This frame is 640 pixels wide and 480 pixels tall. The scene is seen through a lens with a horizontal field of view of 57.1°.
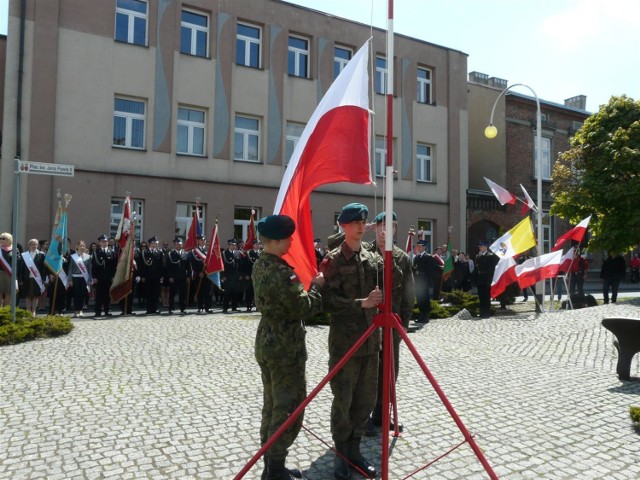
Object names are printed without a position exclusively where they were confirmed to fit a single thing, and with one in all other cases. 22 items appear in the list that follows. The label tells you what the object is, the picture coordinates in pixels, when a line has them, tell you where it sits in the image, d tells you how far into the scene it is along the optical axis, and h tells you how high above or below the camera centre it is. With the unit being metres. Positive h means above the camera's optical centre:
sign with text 9.74 +1.52
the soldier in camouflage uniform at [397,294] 5.11 -0.26
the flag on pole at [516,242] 13.97 +0.60
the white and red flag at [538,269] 13.96 -0.04
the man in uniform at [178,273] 15.13 -0.30
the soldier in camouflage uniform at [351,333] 4.21 -0.52
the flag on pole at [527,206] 16.18 +1.69
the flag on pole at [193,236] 15.73 +0.69
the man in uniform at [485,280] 14.73 -0.34
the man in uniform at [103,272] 14.08 -0.28
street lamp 15.44 +1.45
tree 19.61 +3.12
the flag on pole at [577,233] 14.76 +0.87
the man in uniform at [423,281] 13.05 -0.38
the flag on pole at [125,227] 13.91 +0.79
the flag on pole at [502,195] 15.53 +1.90
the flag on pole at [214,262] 14.80 +0.00
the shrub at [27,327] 9.20 -1.11
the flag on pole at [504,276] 13.78 -0.22
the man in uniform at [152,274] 14.75 -0.33
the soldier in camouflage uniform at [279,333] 3.82 -0.47
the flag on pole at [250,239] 16.77 +0.68
